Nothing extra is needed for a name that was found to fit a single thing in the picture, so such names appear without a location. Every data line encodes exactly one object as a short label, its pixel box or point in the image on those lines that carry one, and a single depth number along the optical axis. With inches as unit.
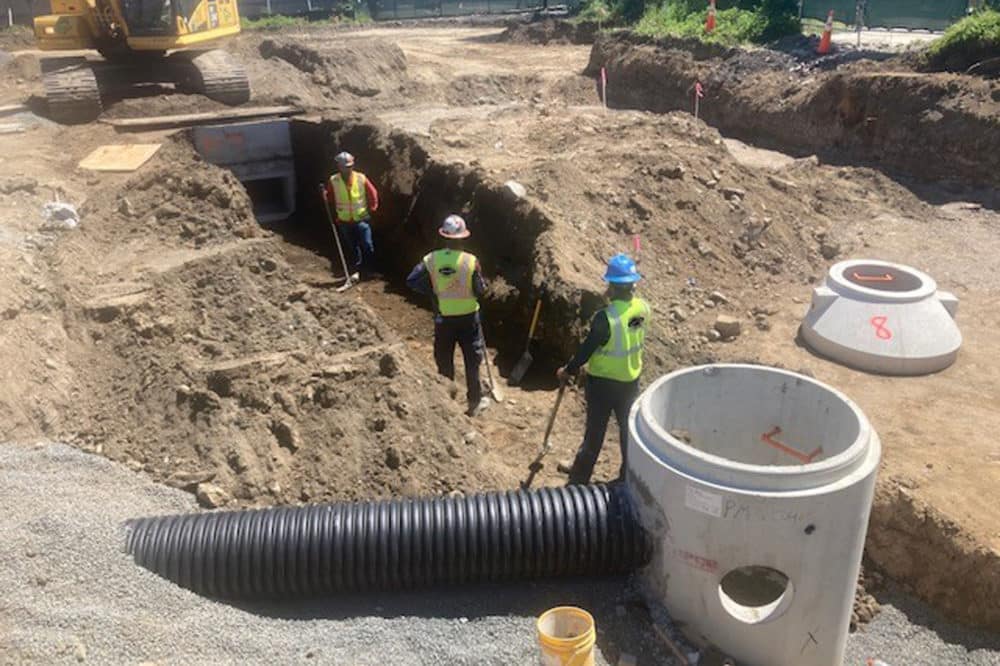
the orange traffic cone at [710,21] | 866.1
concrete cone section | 340.8
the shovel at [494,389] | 349.7
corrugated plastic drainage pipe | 214.8
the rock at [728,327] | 367.2
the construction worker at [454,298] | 320.5
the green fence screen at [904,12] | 779.4
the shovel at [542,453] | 282.2
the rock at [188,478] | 246.5
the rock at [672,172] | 458.6
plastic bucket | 175.3
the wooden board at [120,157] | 478.6
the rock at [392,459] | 263.3
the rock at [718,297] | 396.8
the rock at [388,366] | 294.5
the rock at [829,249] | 454.0
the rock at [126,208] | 417.7
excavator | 601.9
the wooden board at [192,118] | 581.0
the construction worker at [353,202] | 470.6
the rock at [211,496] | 242.5
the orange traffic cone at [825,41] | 721.8
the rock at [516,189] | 420.2
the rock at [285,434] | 269.3
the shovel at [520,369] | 372.8
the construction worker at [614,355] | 249.1
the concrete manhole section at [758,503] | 190.1
